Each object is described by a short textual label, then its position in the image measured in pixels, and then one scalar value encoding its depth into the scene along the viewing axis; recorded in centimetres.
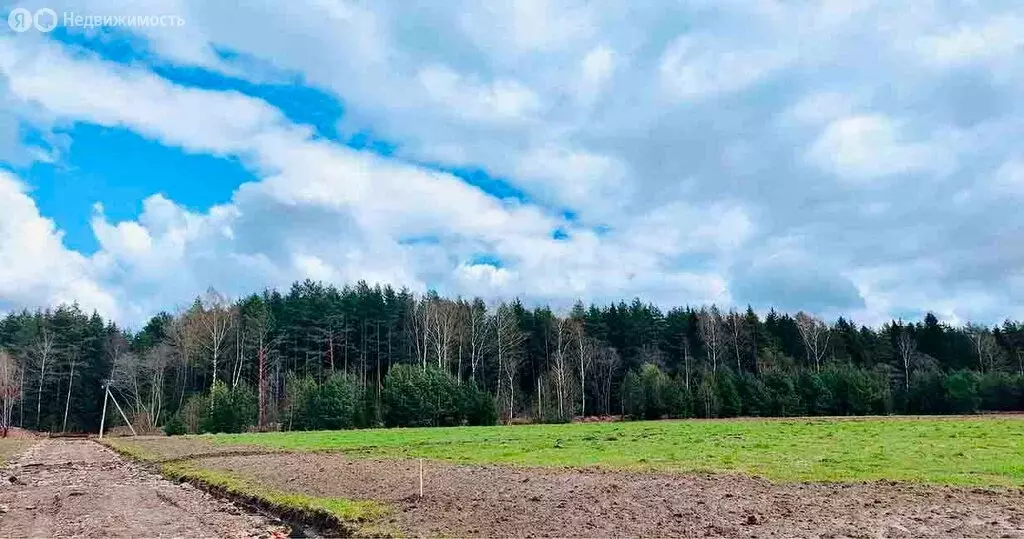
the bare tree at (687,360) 8709
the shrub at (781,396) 7375
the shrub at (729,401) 7438
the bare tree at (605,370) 9252
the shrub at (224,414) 6794
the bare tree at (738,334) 9959
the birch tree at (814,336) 9719
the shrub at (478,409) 7094
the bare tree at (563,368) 7605
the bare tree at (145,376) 8088
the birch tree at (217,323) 7888
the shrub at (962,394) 7075
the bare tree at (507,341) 8675
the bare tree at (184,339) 8488
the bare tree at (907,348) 9438
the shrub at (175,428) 6719
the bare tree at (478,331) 8719
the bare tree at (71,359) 9219
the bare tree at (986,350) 9669
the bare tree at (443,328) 8225
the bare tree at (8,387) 7902
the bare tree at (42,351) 9151
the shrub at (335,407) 6881
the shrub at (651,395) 7356
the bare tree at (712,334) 9356
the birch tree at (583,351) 8656
